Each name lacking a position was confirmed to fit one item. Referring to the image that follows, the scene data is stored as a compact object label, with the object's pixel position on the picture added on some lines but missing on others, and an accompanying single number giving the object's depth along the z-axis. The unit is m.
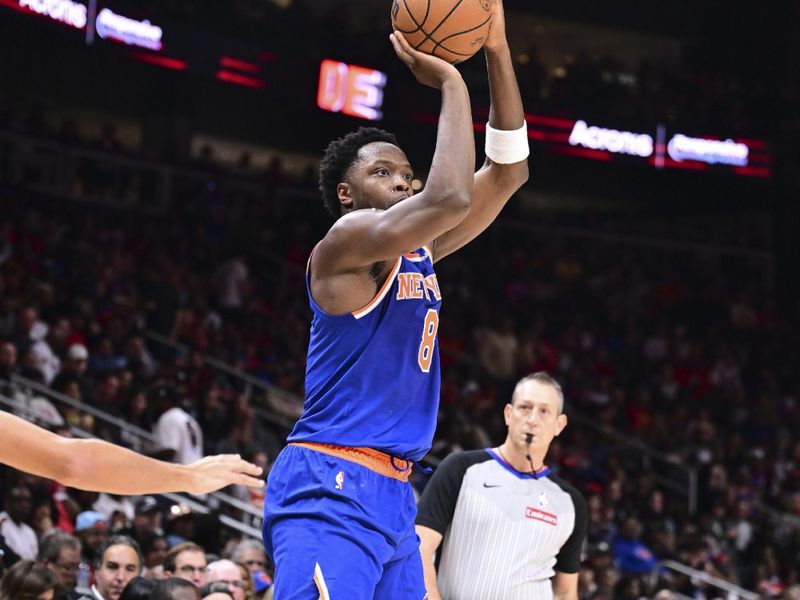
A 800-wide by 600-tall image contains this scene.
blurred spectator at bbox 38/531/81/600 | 14.02
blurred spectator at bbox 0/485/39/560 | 16.06
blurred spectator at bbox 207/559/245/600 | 13.34
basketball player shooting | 7.70
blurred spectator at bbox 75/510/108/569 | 15.95
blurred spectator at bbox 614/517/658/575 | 25.61
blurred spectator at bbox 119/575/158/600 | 12.10
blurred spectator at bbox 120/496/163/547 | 16.61
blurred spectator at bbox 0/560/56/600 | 11.31
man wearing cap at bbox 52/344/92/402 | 22.22
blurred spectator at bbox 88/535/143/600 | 13.35
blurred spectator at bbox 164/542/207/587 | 13.55
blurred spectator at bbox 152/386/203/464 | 21.22
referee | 11.15
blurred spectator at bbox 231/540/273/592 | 15.64
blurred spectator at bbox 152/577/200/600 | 11.13
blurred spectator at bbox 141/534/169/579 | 16.02
